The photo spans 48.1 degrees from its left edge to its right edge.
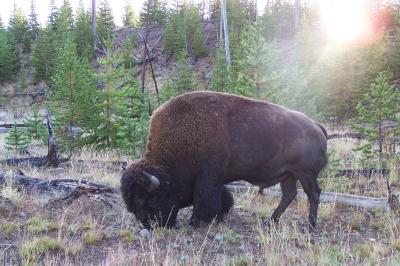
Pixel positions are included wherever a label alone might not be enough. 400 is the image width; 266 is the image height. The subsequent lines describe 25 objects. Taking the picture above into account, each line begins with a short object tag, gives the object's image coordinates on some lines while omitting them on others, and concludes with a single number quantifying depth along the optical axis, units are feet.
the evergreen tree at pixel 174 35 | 153.49
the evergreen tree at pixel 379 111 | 36.37
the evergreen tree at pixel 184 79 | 76.43
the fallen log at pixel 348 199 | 24.65
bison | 21.12
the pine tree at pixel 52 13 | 201.28
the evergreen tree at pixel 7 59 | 154.92
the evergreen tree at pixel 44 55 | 148.97
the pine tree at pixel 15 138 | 49.06
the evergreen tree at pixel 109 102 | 49.75
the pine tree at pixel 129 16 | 203.62
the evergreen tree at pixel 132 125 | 42.10
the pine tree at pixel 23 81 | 153.28
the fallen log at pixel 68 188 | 23.42
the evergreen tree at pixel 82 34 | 160.56
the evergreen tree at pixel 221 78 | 65.77
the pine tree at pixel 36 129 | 56.90
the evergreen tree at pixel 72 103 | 52.34
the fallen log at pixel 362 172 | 32.25
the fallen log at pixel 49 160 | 35.12
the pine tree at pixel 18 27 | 187.83
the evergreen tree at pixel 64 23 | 147.29
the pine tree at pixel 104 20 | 169.84
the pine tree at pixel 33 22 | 194.08
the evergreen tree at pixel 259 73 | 40.19
